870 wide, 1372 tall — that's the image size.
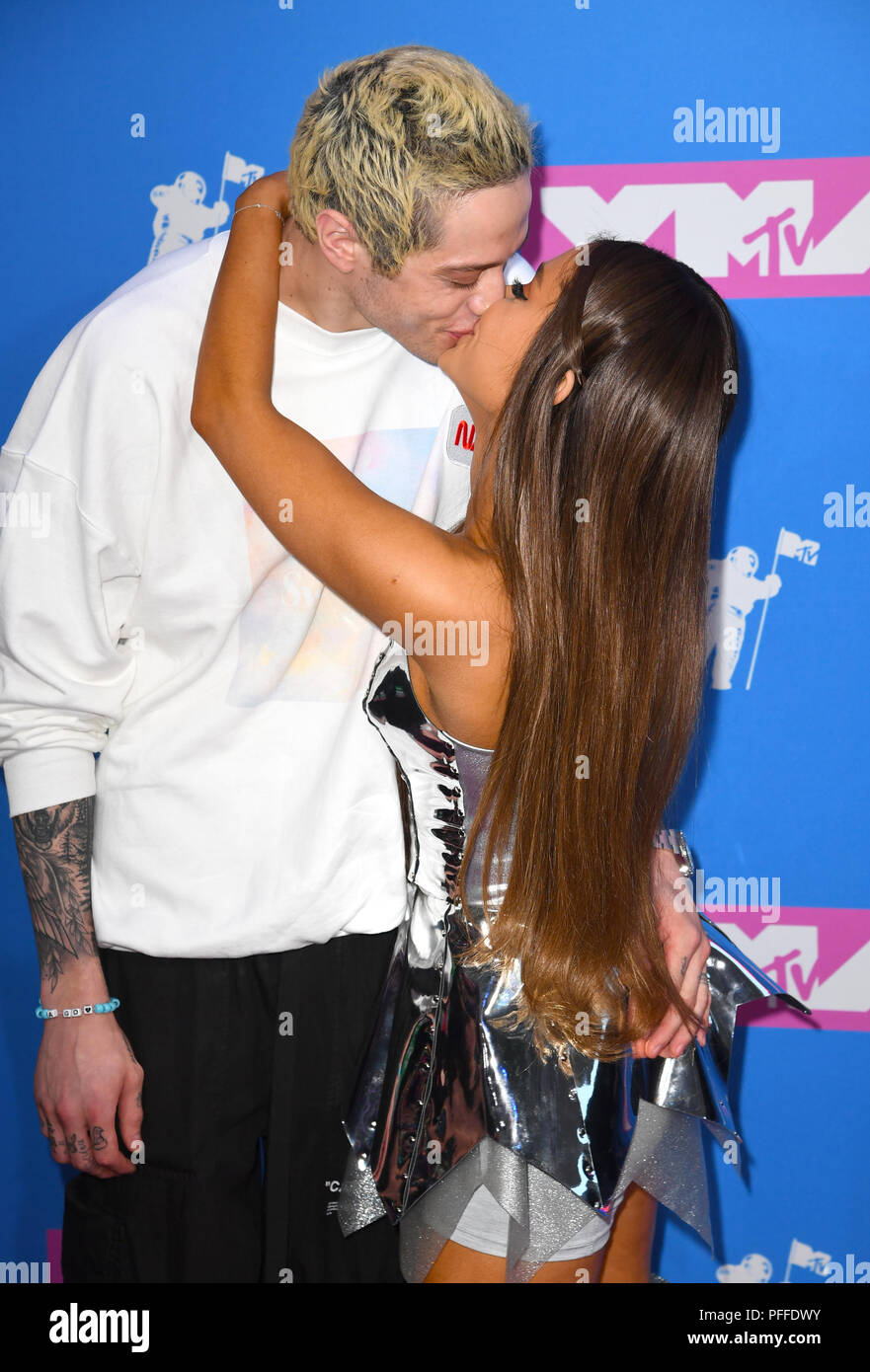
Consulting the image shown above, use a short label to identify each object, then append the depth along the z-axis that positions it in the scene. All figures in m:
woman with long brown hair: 1.22
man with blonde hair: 1.40
